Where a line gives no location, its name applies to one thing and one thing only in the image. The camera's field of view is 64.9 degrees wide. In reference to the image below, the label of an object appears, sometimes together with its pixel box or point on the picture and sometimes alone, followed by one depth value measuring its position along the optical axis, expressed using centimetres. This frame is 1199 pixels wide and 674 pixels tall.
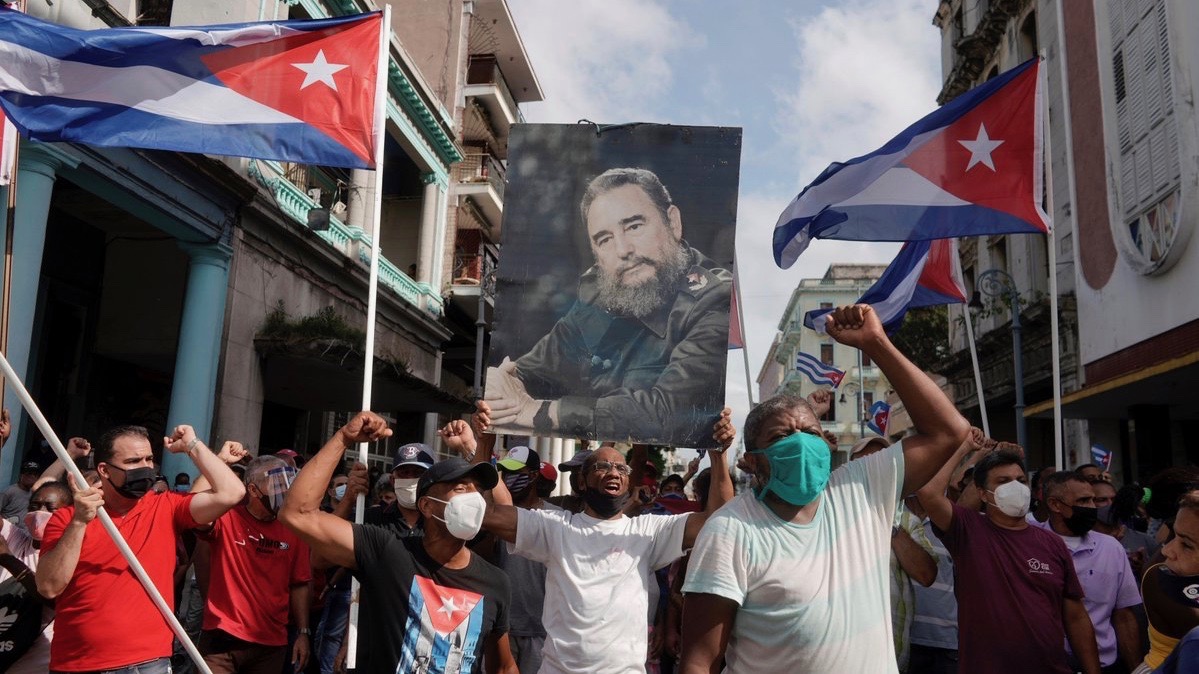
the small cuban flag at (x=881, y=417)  2559
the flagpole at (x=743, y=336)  623
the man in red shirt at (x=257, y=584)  510
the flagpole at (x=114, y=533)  381
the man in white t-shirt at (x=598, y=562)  390
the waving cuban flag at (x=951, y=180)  764
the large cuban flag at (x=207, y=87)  570
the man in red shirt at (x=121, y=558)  405
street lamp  1424
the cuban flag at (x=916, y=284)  996
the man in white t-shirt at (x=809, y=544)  267
